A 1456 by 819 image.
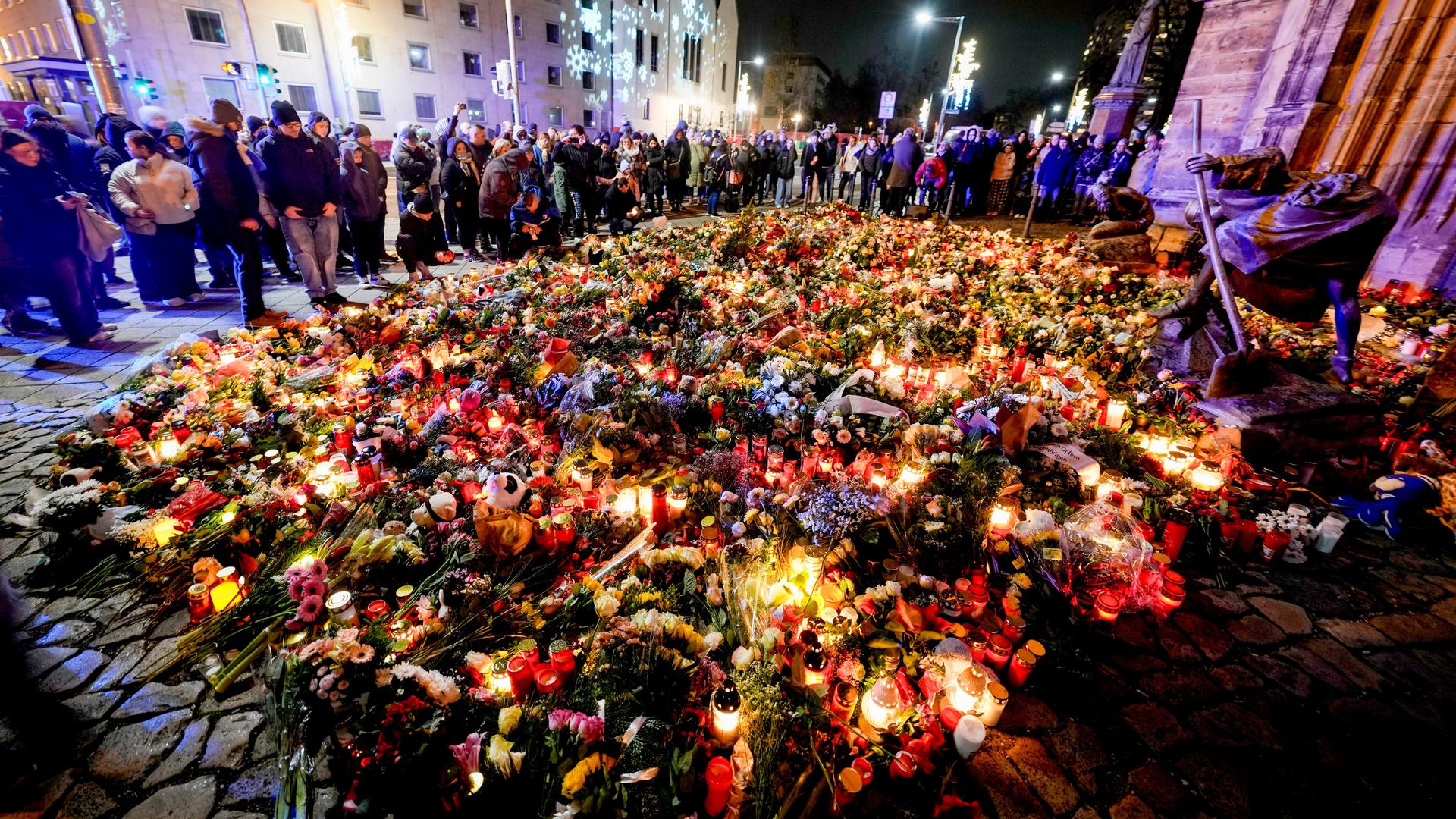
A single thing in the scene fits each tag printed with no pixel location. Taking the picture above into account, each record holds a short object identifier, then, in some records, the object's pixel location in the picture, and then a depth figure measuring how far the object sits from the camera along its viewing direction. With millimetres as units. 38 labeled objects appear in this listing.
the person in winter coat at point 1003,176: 15367
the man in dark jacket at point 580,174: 11812
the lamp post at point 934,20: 24302
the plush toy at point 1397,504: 3947
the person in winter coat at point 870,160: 15250
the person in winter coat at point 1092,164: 14078
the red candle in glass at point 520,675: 2613
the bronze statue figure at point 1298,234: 4512
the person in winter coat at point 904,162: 13875
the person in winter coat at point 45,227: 5680
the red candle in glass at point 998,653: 2834
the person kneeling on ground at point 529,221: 10297
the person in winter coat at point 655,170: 14961
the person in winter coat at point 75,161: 7223
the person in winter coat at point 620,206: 12828
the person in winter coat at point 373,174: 8680
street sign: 20297
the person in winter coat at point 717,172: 15578
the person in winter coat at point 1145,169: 11547
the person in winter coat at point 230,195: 6570
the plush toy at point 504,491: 3590
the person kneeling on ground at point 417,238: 8711
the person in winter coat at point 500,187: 8977
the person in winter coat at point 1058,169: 14109
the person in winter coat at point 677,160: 15391
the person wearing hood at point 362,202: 7973
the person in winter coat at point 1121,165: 13352
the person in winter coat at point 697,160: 16766
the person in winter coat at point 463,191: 9609
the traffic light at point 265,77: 19172
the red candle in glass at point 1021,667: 2783
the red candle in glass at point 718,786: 2207
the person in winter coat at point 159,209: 6750
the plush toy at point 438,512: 3588
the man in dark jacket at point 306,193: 6781
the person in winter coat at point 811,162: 16953
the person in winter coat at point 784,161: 17672
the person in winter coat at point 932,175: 14492
